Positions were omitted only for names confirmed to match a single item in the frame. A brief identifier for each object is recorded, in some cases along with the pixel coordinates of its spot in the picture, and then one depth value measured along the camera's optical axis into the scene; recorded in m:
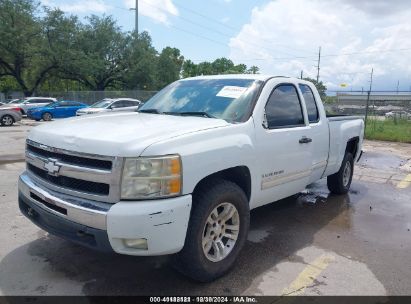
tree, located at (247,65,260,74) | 81.88
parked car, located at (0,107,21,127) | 20.89
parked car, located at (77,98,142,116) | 21.28
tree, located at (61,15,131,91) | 38.81
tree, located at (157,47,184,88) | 48.58
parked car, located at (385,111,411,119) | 19.00
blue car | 25.23
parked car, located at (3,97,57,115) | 27.75
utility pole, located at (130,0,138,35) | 36.72
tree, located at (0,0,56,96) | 35.72
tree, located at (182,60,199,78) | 84.12
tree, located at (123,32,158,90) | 42.31
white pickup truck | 2.99
